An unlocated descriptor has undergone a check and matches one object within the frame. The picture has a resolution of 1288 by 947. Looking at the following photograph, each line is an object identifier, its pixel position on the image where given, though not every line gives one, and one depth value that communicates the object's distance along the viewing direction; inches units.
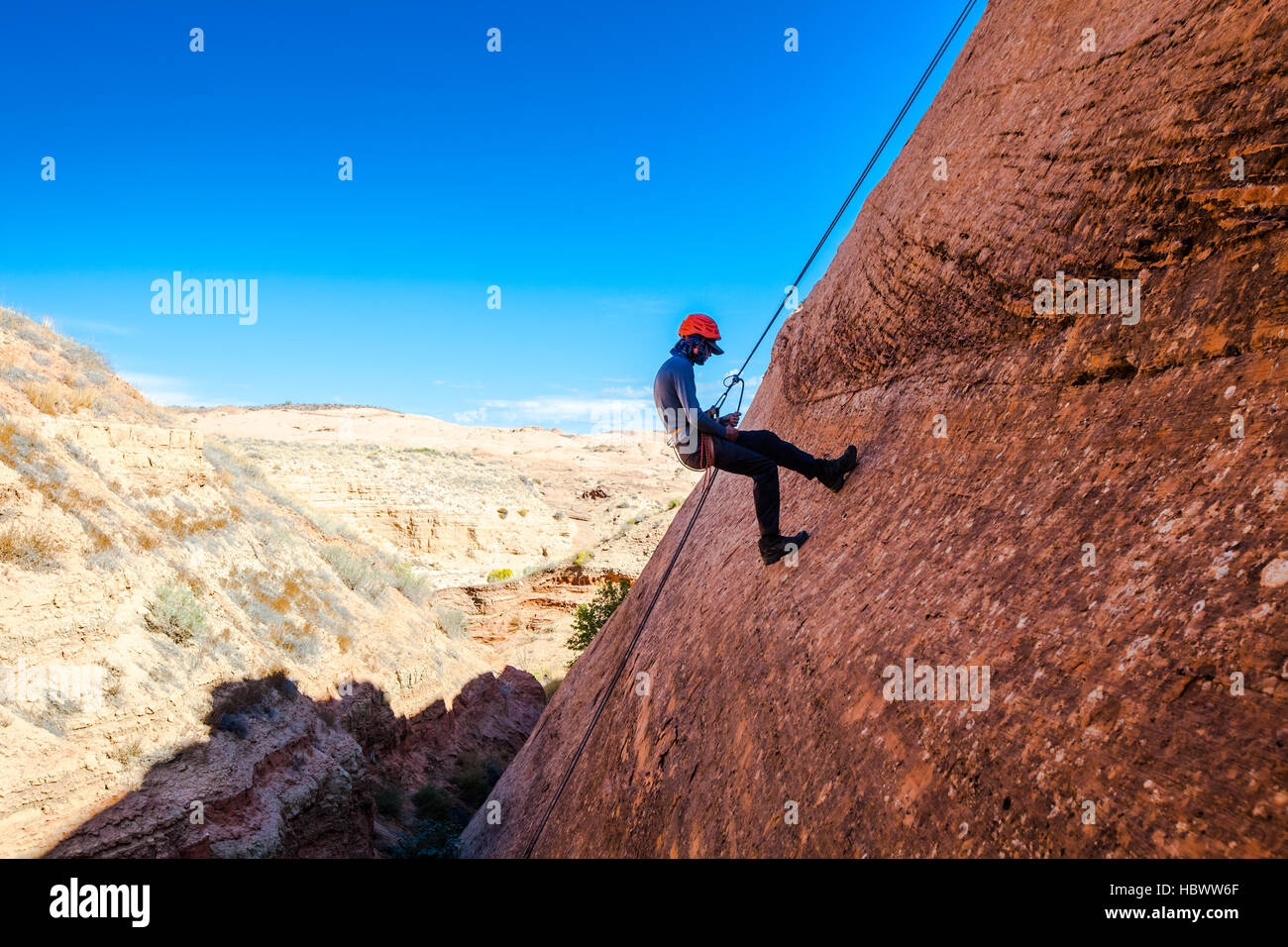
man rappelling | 228.1
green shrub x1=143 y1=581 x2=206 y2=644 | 339.0
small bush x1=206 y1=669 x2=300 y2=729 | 338.3
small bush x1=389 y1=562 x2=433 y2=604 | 683.4
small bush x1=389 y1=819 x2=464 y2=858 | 414.6
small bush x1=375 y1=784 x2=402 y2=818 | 447.2
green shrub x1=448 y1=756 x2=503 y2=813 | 517.3
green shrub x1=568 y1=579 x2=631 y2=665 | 834.2
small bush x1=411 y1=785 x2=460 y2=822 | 472.7
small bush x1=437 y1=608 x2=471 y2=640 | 690.2
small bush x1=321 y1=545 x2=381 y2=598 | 571.8
